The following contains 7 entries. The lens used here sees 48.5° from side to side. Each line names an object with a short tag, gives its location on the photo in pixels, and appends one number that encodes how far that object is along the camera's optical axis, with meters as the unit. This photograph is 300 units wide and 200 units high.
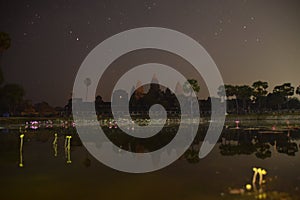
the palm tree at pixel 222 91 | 108.79
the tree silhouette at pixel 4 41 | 46.44
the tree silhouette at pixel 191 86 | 93.44
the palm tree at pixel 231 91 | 104.66
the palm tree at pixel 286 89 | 104.69
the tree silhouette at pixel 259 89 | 101.44
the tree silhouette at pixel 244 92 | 102.56
